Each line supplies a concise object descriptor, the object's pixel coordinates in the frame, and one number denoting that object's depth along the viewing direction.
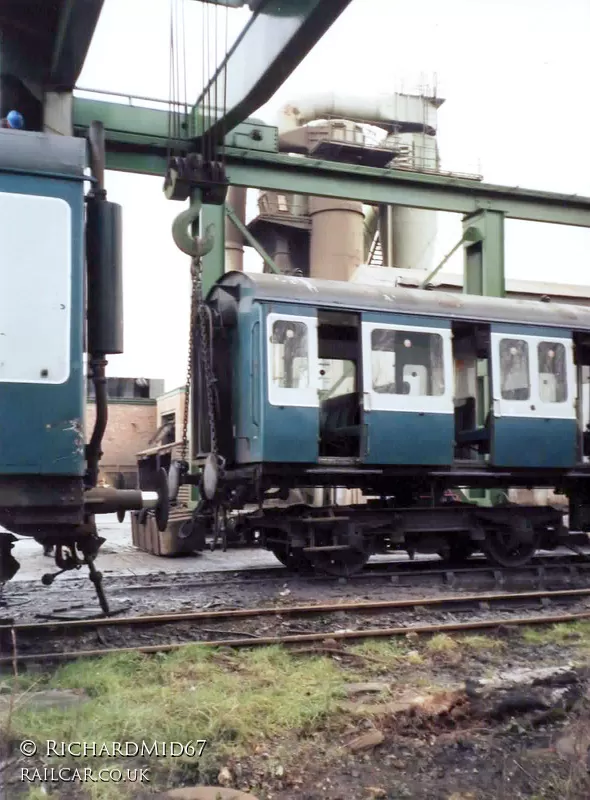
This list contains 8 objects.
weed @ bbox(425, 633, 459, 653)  6.03
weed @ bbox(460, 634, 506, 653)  6.16
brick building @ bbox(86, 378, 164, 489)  32.03
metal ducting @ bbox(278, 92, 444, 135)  26.92
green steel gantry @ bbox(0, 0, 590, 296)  8.62
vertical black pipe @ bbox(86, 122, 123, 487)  5.03
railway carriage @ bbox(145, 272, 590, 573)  9.36
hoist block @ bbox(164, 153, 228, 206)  10.69
